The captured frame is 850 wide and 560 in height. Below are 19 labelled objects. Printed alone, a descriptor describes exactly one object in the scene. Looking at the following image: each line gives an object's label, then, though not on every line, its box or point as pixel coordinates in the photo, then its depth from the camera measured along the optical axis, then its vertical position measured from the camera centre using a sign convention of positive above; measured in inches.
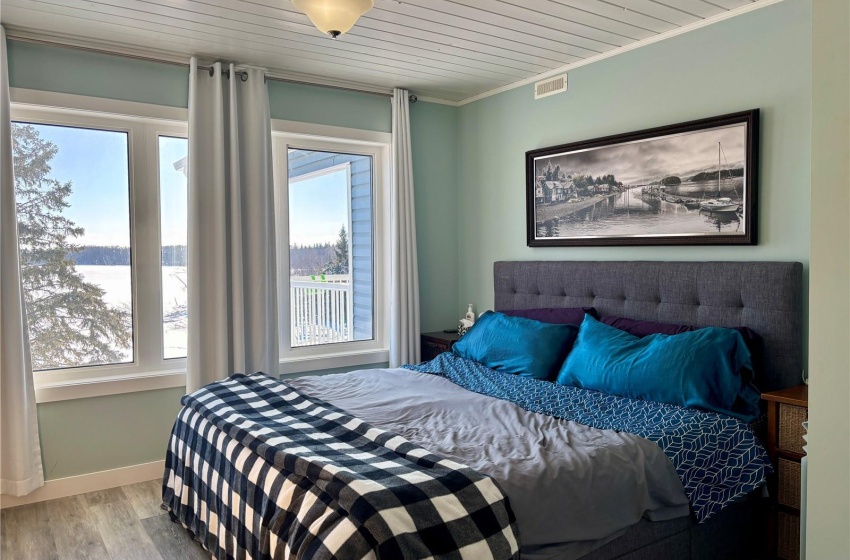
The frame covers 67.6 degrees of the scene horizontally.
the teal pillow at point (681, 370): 106.3 -20.9
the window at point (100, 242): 137.2 +3.4
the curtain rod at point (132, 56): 128.7 +44.3
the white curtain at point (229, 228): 145.9 +6.6
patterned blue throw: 92.7 -28.2
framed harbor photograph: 121.2 +14.1
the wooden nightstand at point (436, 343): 172.6 -24.8
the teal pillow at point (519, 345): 134.0 -20.4
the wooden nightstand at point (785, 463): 98.7 -33.3
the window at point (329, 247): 168.9 +2.2
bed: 71.2 -28.0
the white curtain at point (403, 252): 176.4 +0.6
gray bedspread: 77.9 -27.9
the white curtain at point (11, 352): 125.3 -18.7
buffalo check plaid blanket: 66.8 -28.3
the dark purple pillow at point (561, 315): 143.7 -14.4
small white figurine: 184.1 -20.1
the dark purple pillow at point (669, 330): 114.2 -15.4
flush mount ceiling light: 98.2 +38.2
